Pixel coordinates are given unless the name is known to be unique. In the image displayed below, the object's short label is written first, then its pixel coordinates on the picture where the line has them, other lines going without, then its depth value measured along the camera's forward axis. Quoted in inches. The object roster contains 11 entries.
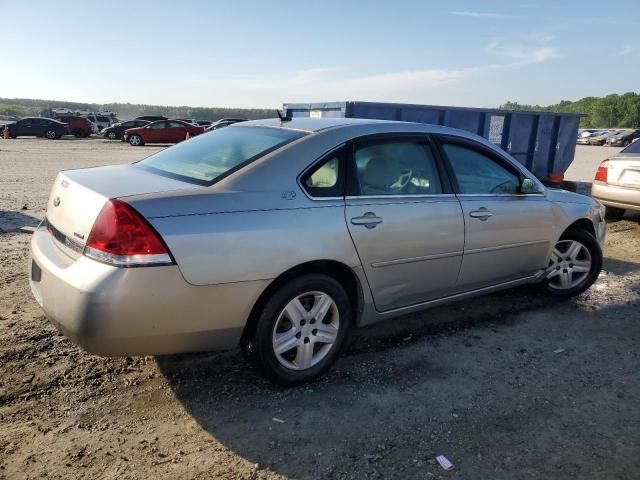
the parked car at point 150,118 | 1286.4
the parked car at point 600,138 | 1777.8
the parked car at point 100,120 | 1579.7
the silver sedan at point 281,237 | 100.1
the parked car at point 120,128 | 1240.6
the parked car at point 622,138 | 1667.1
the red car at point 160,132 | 1075.9
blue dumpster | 328.2
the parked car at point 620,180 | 297.7
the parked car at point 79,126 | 1283.2
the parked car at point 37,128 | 1198.3
